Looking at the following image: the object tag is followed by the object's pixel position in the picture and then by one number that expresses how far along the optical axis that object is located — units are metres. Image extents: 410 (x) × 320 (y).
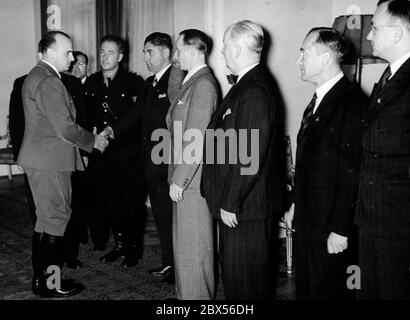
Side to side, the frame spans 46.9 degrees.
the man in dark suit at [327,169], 1.96
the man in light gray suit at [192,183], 2.47
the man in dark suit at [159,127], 3.06
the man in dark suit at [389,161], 1.76
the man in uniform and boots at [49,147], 2.75
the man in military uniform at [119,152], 3.48
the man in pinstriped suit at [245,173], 2.09
